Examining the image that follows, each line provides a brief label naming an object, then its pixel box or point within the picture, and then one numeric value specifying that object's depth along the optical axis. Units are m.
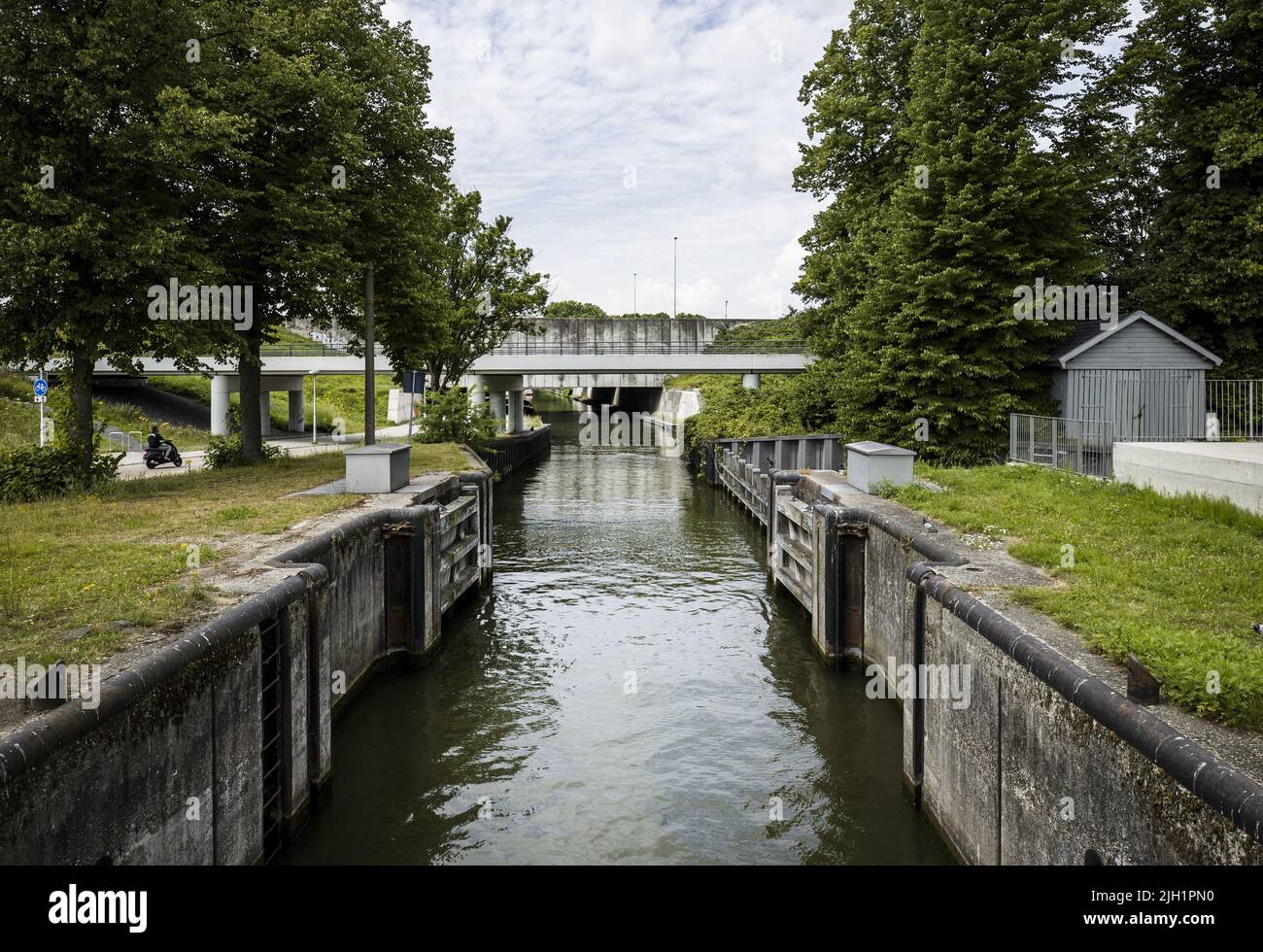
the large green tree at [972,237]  22.17
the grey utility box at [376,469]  15.80
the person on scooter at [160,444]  27.67
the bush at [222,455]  21.75
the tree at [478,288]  39.94
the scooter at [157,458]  27.22
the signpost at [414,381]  27.70
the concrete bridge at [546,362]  46.19
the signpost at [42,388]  27.73
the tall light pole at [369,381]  21.30
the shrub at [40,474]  14.52
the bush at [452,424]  32.84
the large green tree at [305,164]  18.89
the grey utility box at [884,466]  15.91
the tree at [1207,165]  25.89
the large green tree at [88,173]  14.00
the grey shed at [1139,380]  22.16
